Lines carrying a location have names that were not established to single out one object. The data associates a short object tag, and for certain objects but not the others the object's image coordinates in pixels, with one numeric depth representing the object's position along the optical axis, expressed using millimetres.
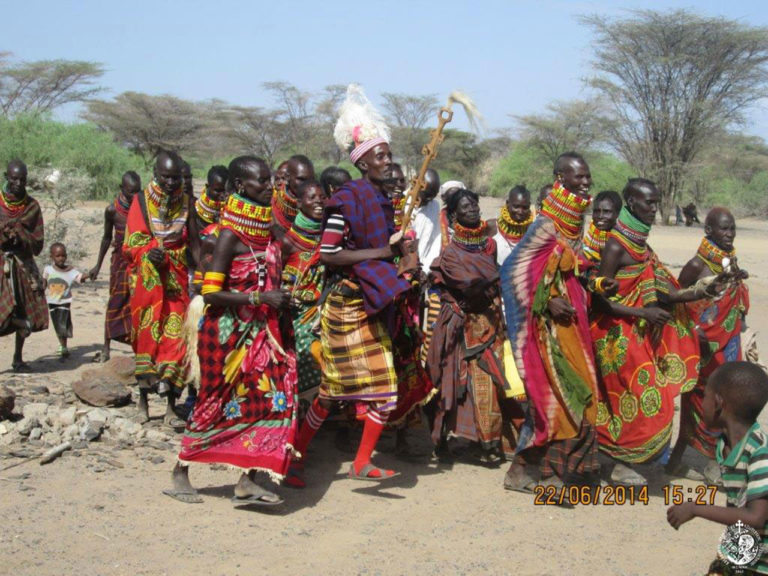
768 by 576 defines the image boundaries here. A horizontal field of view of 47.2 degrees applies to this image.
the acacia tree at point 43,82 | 41156
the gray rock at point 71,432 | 6020
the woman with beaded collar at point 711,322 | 5758
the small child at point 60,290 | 9000
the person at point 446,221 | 6367
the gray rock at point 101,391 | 6941
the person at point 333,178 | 7504
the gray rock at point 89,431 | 6012
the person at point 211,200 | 7105
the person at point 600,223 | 6039
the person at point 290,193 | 6594
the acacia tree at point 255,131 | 44969
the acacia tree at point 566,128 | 36750
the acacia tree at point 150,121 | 41438
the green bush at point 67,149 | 25594
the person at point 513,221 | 7285
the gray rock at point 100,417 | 6234
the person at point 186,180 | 6634
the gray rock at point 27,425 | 6027
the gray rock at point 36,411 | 6259
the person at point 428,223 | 7629
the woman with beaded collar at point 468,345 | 5852
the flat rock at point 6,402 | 6203
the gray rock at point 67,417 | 6320
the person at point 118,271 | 7641
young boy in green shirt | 3061
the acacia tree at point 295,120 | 45406
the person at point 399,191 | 6734
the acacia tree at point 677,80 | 33031
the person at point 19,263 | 8094
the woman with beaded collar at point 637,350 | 5484
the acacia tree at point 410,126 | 47281
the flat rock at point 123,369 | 7660
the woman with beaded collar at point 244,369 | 4832
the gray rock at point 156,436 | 6195
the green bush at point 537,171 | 36844
